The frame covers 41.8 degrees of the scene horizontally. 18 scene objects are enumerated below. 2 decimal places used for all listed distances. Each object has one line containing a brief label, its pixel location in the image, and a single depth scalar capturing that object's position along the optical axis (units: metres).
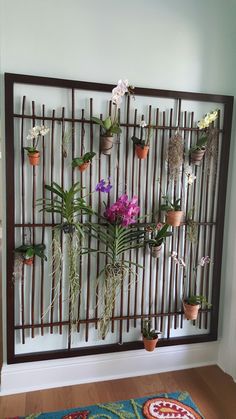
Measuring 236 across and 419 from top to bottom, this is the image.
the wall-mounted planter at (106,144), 2.07
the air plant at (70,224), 2.04
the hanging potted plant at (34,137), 1.95
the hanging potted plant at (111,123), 2.01
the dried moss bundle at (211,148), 2.32
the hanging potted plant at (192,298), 2.35
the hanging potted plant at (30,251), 2.00
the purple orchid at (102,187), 2.06
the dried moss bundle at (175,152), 2.23
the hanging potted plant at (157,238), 2.21
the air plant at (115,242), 2.09
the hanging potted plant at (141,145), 2.13
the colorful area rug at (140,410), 1.96
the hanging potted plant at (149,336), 2.28
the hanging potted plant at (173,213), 2.22
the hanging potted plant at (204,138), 2.19
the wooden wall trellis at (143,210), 2.04
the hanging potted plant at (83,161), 2.02
